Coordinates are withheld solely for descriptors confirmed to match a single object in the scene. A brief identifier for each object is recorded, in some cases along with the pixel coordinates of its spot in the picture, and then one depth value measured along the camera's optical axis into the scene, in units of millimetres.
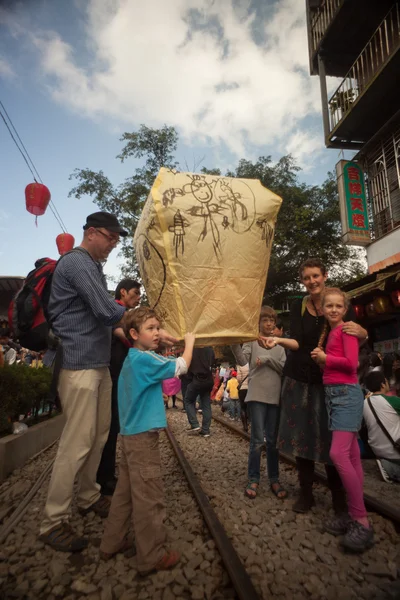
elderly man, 2221
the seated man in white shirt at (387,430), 3672
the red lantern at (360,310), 9053
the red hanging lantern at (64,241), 7898
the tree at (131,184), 16766
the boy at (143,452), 1980
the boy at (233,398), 9086
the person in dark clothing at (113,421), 3045
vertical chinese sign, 9016
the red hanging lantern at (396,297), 7254
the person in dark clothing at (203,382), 6508
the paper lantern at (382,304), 7750
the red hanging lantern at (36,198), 6812
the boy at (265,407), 3121
